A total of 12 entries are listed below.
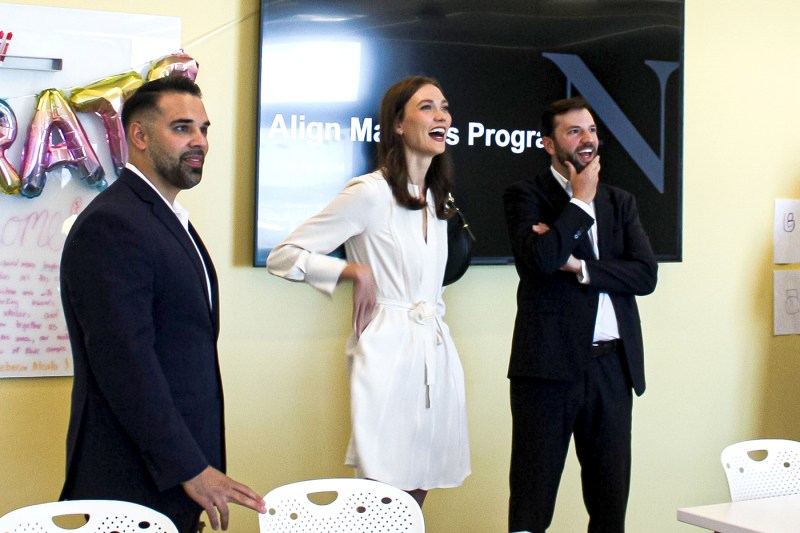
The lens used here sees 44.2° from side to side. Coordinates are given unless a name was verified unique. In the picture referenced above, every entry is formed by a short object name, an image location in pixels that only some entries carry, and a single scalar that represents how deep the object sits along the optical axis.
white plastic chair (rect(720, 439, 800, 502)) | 2.79
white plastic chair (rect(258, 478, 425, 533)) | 2.25
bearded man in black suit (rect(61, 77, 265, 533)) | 2.12
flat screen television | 3.67
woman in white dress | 2.76
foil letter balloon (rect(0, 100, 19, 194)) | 3.29
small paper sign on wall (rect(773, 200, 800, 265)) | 4.69
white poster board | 3.36
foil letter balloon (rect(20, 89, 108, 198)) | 3.33
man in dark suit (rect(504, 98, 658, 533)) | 3.08
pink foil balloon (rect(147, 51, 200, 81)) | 3.46
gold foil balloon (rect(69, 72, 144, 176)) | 3.39
